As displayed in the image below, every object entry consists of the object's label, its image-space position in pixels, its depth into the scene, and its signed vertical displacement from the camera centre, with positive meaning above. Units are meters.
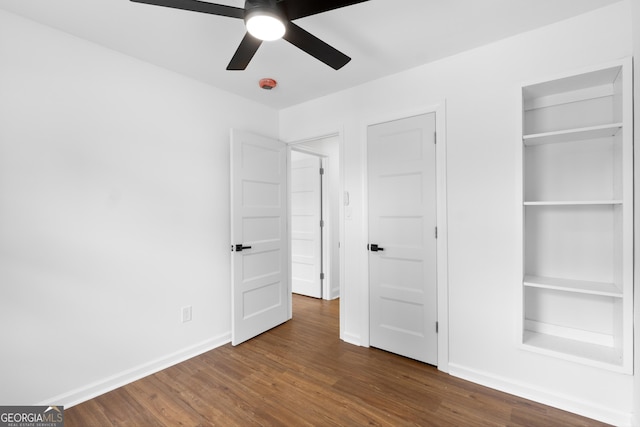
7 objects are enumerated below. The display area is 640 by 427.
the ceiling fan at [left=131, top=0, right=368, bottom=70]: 1.35 +0.95
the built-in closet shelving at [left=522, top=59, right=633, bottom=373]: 1.79 -0.04
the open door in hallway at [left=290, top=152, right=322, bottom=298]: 4.50 -0.16
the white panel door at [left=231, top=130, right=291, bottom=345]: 2.95 -0.23
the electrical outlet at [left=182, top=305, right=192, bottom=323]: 2.70 -0.91
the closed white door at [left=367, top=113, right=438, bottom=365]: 2.54 -0.21
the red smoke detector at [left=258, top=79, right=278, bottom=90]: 2.79 +1.25
